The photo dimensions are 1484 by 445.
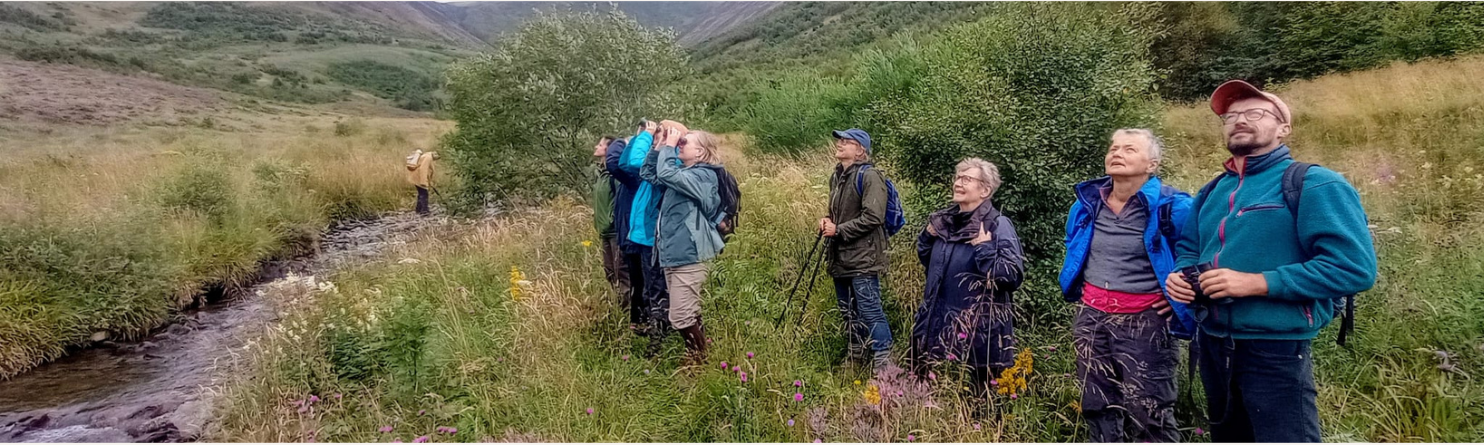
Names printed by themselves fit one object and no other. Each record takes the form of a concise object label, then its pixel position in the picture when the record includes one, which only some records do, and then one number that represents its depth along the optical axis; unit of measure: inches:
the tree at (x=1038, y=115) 191.3
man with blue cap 170.9
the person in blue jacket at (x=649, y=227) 189.2
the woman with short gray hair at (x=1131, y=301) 115.6
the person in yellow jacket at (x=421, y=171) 572.1
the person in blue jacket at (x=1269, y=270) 86.7
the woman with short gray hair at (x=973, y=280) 142.3
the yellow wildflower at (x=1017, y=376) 136.8
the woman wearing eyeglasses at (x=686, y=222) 173.8
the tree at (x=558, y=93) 422.0
